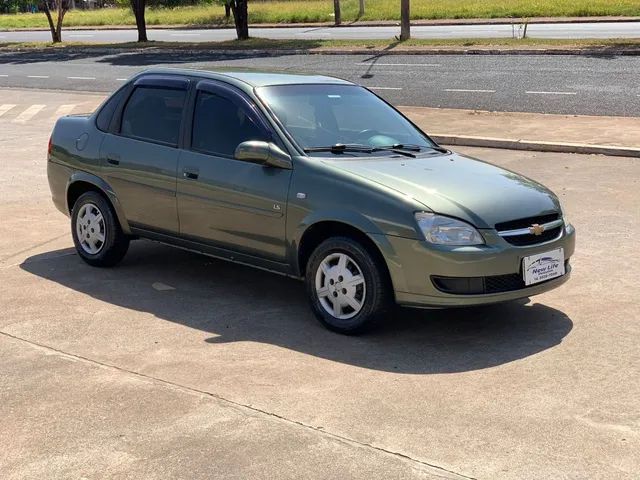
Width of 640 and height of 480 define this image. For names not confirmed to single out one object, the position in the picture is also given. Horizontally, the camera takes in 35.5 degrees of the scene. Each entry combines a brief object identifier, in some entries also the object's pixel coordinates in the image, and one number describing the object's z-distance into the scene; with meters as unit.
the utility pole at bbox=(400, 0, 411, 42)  28.70
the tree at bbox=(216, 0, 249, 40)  34.72
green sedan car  5.93
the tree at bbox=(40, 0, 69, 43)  41.16
